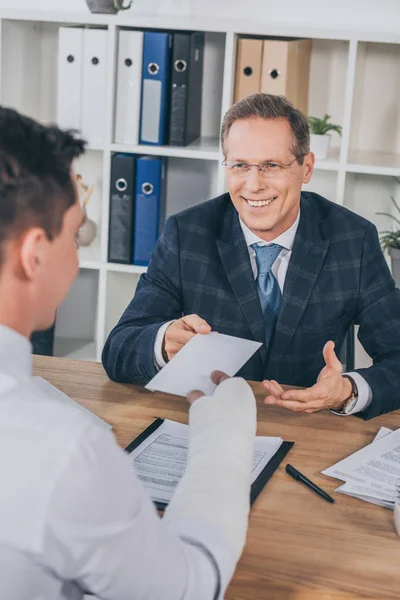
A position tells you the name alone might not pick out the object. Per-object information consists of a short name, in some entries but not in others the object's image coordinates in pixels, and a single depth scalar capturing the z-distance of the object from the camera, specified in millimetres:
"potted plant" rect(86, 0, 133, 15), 2924
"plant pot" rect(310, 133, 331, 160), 2885
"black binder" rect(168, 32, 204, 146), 2857
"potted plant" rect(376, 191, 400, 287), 2809
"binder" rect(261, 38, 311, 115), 2775
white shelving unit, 2834
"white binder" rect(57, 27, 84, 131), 2928
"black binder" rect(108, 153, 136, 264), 2984
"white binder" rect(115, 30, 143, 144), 2883
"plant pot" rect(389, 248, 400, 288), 2805
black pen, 1295
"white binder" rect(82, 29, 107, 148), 2916
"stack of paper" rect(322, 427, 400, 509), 1299
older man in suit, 1989
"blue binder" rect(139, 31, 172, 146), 2854
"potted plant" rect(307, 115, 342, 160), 2879
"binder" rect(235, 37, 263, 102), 2811
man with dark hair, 793
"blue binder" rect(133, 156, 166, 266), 2984
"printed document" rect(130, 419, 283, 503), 1290
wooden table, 1074
